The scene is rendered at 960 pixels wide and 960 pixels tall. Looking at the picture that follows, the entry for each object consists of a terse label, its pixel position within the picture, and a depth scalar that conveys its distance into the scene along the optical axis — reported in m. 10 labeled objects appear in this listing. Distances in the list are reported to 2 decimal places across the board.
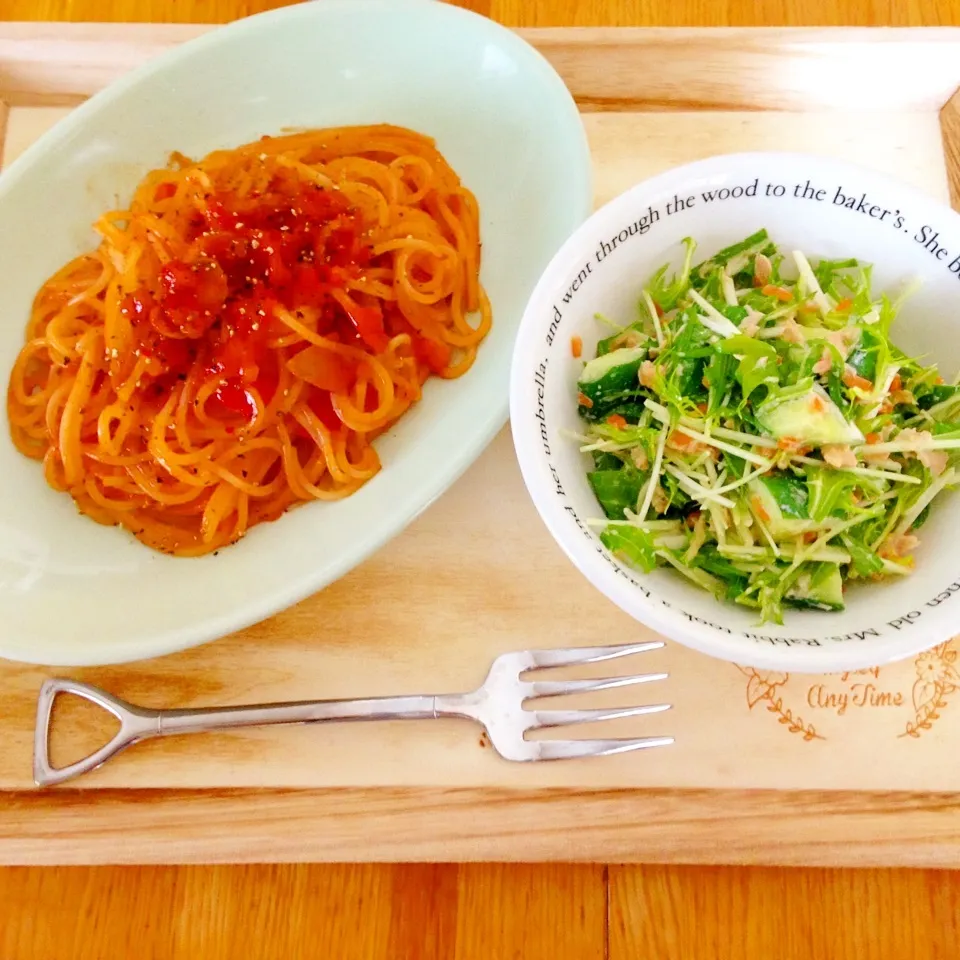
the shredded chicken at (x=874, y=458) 0.29
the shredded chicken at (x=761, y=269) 0.32
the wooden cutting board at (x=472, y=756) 0.32
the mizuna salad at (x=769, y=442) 0.29
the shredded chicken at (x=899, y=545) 0.30
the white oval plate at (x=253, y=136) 0.34
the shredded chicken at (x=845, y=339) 0.30
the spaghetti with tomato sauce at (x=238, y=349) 0.36
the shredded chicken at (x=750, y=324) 0.30
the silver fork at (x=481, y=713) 0.32
